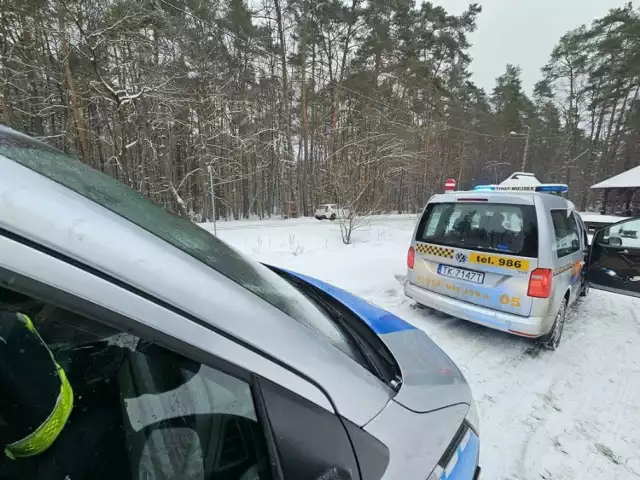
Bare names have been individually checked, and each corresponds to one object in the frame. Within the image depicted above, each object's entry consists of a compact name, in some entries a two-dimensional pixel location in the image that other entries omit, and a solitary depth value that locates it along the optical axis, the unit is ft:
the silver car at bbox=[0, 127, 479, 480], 1.93
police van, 10.87
